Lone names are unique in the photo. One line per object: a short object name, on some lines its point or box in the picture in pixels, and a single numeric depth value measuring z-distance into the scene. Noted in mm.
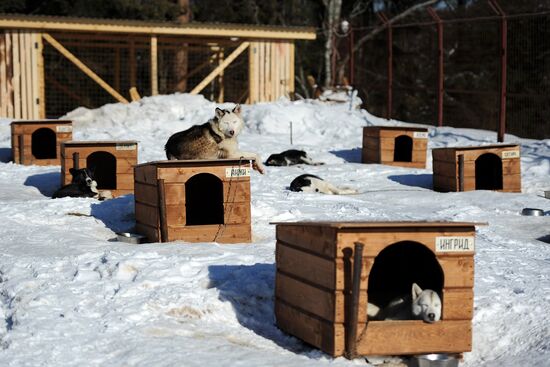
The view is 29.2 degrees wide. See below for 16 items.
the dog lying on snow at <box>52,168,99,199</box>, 13273
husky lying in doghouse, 7273
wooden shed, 22906
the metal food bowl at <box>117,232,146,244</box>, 10734
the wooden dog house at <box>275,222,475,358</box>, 7039
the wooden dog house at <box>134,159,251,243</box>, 10414
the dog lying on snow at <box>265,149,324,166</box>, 17688
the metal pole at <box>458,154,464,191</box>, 14812
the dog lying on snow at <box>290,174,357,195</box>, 14397
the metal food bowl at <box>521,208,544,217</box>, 12828
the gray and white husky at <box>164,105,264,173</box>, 11797
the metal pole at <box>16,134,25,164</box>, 17219
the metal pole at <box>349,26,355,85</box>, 24794
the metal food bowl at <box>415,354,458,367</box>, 7180
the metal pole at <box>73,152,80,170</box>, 14188
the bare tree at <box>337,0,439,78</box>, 31766
